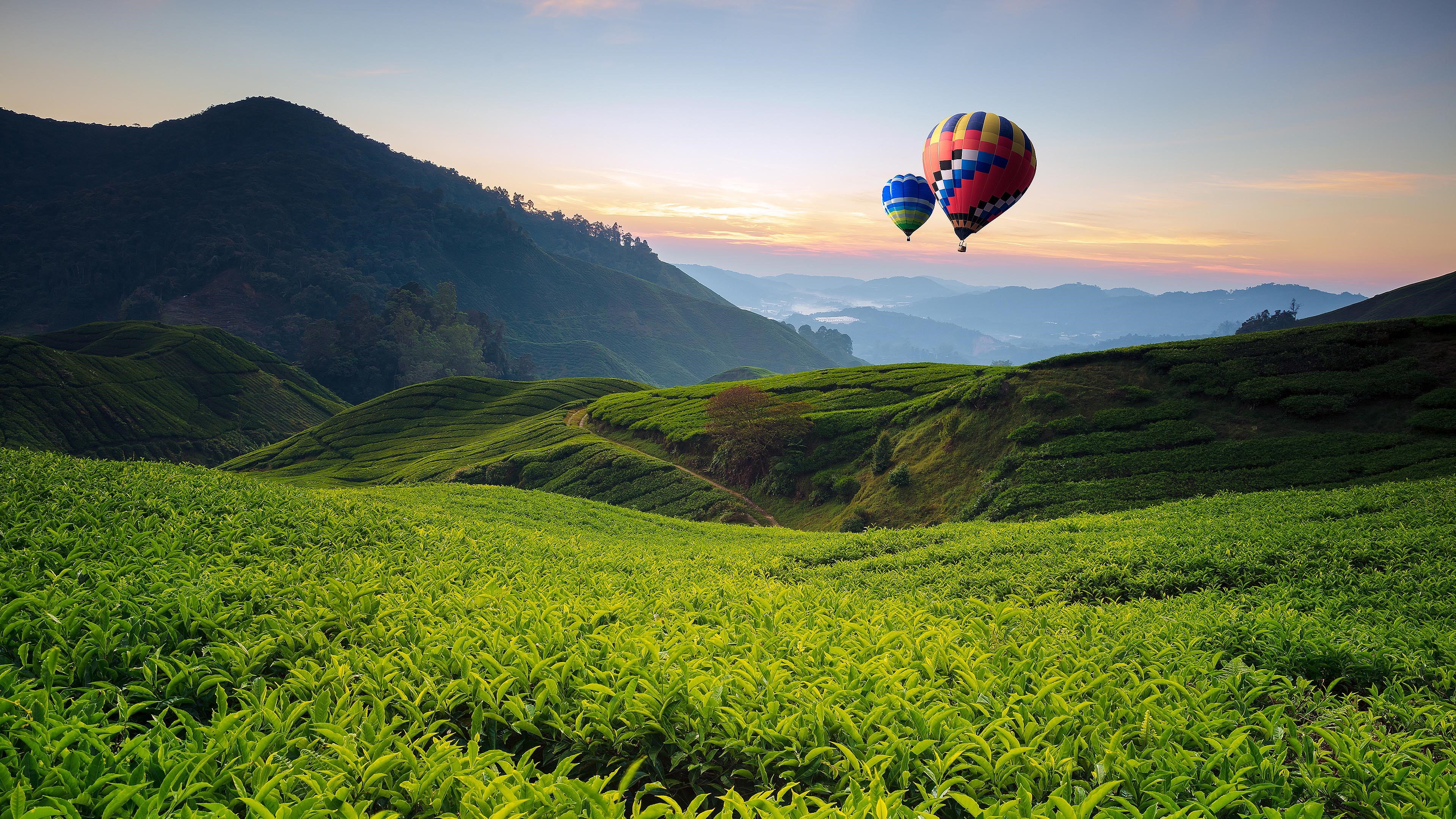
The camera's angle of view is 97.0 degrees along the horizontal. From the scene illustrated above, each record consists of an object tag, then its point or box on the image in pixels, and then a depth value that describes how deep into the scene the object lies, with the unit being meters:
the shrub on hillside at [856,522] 26.05
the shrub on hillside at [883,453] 29.12
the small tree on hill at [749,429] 33.56
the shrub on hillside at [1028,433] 25.05
